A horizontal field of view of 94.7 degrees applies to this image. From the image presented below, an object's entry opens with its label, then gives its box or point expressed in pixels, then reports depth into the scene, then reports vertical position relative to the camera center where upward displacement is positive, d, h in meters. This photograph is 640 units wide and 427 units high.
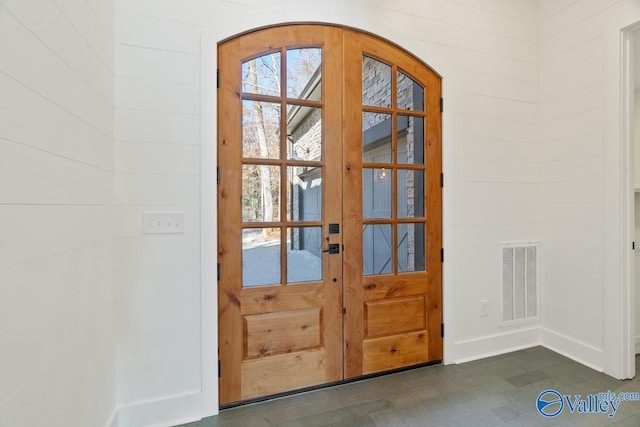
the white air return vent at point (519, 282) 2.60 -0.63
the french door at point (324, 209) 1.93 +0.02
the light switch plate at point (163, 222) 1.75 -0.06
